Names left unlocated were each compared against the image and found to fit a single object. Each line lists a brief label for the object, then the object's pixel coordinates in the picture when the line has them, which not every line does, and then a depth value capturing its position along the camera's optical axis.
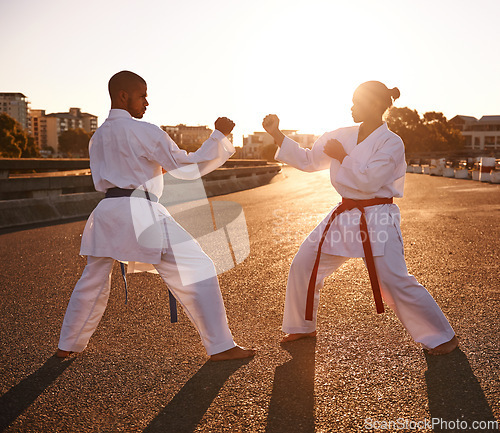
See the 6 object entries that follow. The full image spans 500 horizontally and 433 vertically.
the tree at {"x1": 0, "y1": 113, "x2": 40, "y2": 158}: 69.75
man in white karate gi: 3.68
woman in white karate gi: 3.81
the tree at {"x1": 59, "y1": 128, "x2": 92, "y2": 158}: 169.25
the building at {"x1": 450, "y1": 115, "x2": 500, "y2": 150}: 148.12
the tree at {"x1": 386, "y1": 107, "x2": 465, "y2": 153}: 116.06
